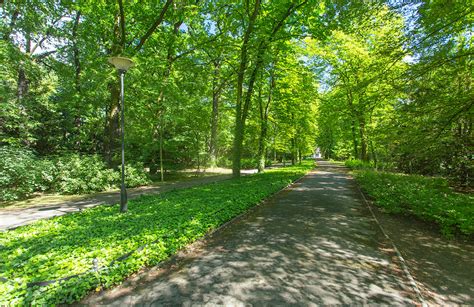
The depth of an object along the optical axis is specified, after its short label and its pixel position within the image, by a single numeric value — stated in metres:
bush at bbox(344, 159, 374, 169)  17.44
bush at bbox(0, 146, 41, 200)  7.98
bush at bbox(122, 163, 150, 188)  11.68
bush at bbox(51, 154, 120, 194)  9.76
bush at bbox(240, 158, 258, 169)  29.80
